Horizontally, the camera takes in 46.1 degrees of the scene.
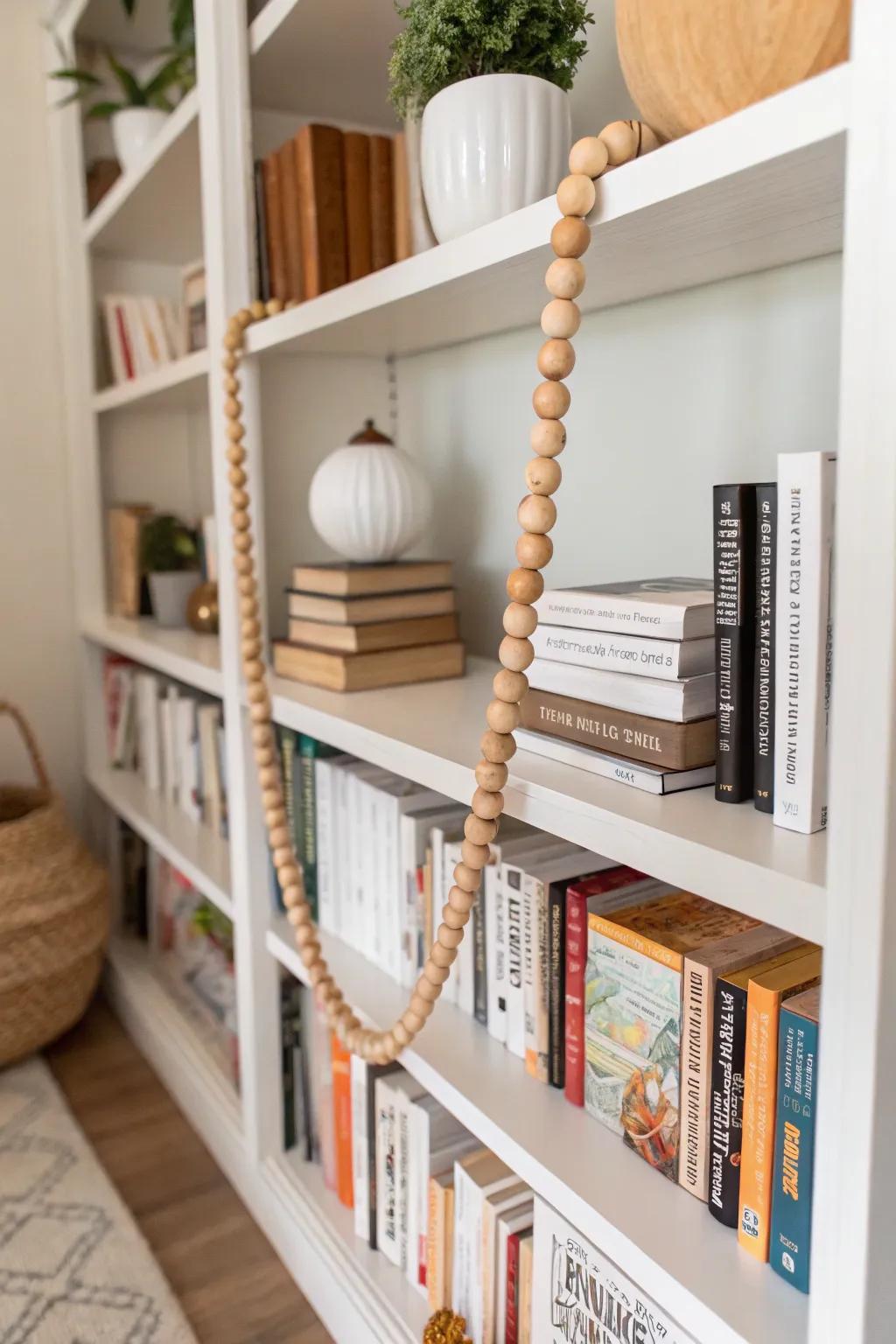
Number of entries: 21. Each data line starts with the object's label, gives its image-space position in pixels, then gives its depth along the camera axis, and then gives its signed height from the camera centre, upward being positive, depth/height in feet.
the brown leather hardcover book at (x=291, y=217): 4.11 +1.21
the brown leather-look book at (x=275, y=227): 4.25 +1.20
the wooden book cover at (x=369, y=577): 4.17 -0.22
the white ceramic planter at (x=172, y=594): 6.36 -0.41
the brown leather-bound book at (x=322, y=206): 3.95 +1.20
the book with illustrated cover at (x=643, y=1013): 2.76 -1.34
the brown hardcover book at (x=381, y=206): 4.08 +1.23
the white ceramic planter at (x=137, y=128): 5.91 +2.23
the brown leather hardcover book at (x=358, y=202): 4.03 +1.23
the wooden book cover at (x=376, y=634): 4.13 -0.44
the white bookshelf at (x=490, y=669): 1.83 -0.38
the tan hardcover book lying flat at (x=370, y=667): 4.13 -0.57
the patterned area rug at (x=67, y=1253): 4.31 -3.23
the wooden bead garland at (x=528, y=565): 2.30 -0.10
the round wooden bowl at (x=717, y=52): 2.04 +0.94
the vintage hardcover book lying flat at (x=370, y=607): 4.12 -0.33
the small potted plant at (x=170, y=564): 6.37 -0.24
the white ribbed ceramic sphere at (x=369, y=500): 4.19 +0.09
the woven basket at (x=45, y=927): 5.90 -2.29
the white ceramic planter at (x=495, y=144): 2.85 +1.02
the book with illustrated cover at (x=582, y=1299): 2.71 -2.10
